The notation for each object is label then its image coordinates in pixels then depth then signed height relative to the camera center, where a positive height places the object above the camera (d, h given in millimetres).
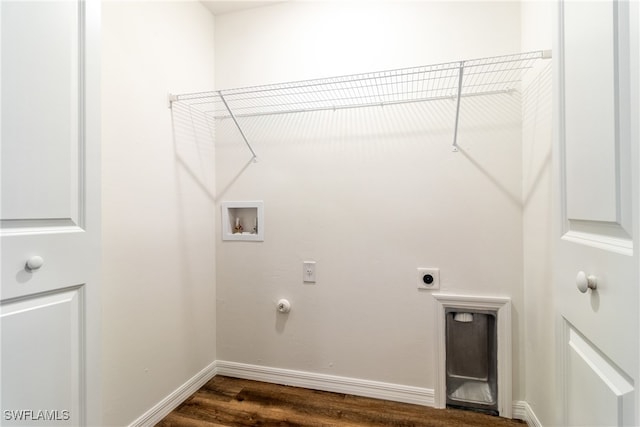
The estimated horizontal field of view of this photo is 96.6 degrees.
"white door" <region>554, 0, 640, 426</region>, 555 +4
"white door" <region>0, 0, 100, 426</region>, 681 +11
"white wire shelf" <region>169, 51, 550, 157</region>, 1519 +723
